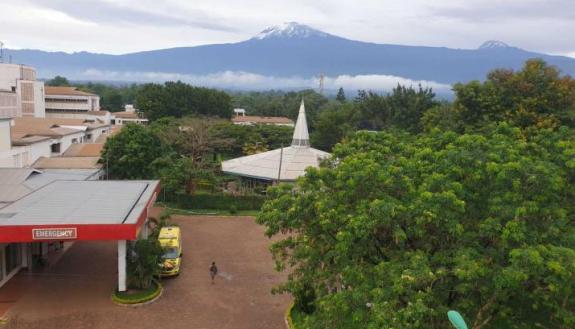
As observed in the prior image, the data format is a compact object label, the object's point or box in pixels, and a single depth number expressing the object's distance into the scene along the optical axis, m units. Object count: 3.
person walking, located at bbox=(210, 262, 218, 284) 20.02
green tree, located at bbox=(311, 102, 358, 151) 57.44
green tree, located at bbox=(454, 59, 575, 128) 28.91
